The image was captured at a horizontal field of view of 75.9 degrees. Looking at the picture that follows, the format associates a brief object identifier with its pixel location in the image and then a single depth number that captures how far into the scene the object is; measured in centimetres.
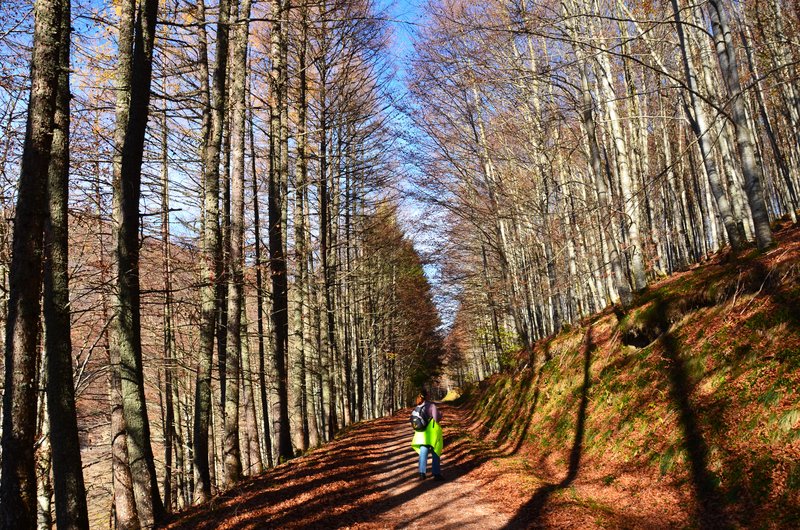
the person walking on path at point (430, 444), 927
